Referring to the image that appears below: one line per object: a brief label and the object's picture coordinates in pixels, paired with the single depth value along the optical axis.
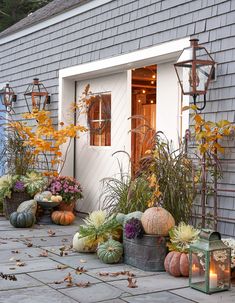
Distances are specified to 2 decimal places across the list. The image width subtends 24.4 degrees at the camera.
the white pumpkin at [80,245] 5.71
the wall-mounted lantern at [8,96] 10.60
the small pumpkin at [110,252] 5.27
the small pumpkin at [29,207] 7.59
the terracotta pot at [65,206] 8.00
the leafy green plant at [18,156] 8.95
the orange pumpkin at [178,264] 4.80
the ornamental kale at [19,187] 8.15
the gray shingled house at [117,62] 5.87
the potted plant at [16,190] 8.17
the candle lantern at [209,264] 4.36
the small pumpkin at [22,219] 7.38
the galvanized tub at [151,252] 5.07
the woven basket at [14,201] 8.20
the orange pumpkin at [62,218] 7.73
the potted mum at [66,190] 7.91
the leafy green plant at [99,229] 5.50
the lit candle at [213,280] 4.38
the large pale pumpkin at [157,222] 5.04
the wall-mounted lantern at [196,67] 5.80
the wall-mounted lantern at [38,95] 9.41
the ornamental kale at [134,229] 5.08
